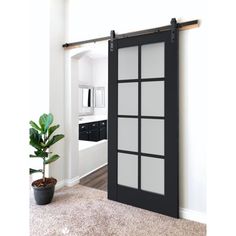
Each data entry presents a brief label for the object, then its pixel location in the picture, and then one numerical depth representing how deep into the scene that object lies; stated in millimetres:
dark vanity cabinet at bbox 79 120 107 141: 5164
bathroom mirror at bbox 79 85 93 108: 6432
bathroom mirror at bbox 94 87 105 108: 6844
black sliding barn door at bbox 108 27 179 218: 2293
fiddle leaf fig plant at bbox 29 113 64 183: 2574
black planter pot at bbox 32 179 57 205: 2557
